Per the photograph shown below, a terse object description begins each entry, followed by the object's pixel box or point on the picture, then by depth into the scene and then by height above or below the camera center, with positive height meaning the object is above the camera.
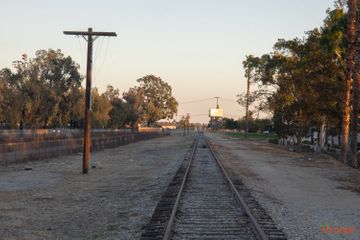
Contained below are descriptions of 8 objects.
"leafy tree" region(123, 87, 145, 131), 126.31 +6.41
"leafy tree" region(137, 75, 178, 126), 162.25 +10.82
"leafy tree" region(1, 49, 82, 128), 71.56 +5.72
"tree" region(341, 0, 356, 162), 32.59 +4.98
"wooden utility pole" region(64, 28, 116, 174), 24.00 +2.27
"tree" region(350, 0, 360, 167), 32.56 +2.44
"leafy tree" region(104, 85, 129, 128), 115.06 +4.75
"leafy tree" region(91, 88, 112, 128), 94.75 +3.76
